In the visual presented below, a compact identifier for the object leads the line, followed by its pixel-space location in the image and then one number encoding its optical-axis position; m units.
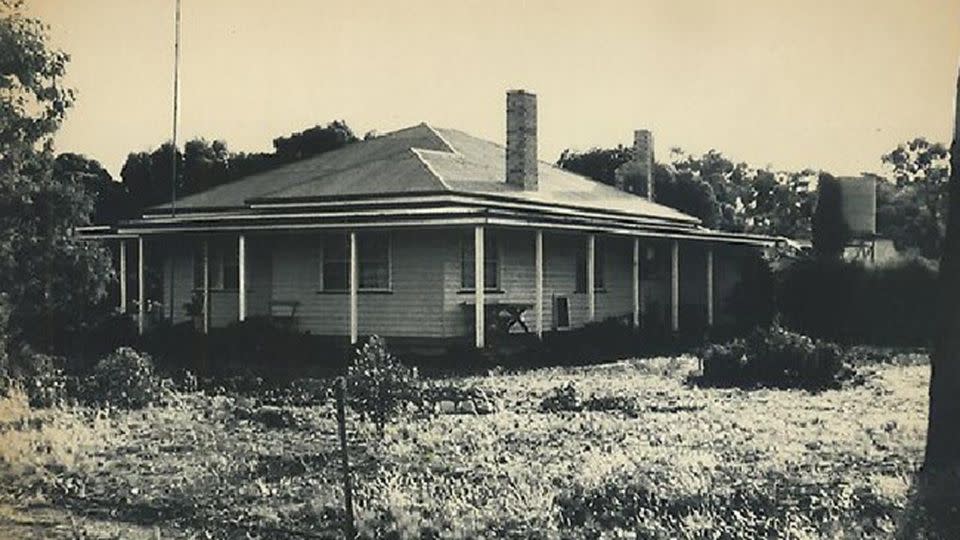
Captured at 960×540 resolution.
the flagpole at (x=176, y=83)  11.11
